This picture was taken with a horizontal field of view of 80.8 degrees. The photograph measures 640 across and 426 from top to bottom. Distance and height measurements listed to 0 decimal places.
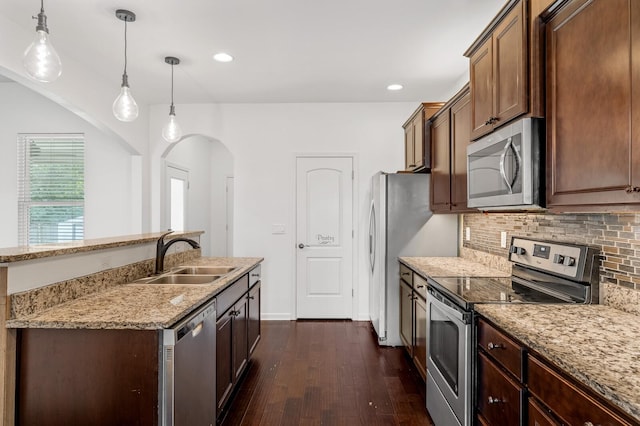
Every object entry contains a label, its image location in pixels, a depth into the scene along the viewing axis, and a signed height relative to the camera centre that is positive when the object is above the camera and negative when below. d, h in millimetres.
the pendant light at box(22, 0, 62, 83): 1854 +805
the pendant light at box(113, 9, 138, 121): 2545 +785
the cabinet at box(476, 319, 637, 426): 1029 -584
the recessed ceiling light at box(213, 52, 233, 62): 3182 +1378
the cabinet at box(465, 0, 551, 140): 1678 +750
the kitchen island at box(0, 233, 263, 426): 1513 -574
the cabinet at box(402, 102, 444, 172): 3638 +818
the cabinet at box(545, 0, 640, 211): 1199 +404
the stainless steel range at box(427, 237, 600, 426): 1817 -412
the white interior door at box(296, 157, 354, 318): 4617 -235
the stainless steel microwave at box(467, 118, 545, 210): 1678 +246
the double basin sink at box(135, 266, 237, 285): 2533 -423
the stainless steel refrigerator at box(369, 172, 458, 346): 3664 -156
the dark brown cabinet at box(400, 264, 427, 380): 2794 -817
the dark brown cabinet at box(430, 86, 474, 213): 2807 +524
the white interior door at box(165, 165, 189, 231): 4942 +277
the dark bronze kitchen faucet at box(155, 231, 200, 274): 2631 -251
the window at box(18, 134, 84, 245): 4555 +356
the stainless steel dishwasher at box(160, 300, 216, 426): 1535 -706
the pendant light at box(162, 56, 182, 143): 3236 +769
